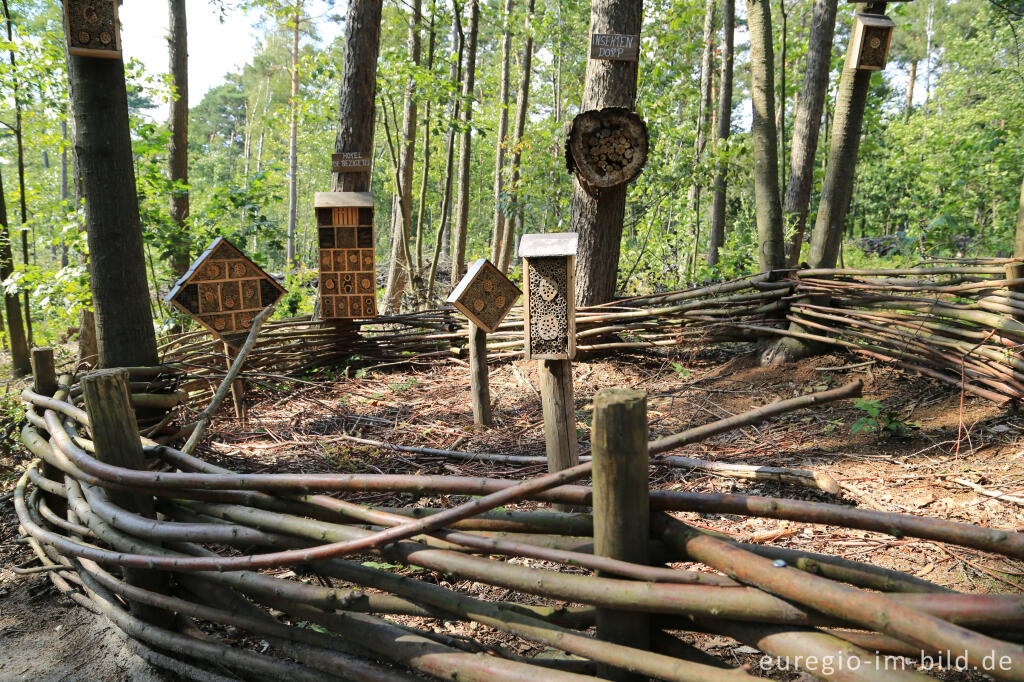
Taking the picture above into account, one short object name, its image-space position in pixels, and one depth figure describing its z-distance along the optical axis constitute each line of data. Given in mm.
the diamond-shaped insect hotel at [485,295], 3541
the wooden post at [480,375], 3777
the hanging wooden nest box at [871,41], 3930
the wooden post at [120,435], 2078
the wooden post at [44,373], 2974
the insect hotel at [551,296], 2656
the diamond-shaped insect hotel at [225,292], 3695
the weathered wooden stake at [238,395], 3973
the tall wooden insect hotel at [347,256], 4844
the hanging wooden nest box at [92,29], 2670
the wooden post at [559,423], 2564
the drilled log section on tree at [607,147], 4438
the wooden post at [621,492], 1496
